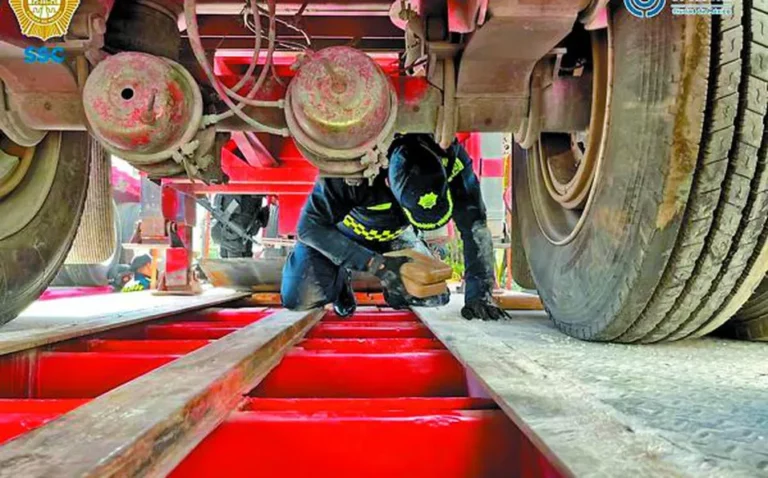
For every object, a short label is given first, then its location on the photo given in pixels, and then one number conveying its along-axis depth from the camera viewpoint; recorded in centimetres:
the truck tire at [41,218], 175
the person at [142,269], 581
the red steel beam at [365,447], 79
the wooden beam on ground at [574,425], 59
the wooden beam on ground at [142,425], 61
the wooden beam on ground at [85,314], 146
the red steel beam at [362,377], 129
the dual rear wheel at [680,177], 105
